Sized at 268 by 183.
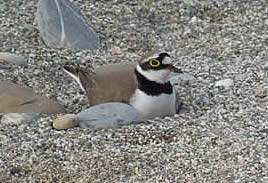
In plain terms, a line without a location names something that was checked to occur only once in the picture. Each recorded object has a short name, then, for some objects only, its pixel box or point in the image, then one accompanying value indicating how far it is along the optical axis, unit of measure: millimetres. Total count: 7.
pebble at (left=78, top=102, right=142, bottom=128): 10469
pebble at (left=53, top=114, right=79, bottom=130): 10375
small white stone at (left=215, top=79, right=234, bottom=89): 11836
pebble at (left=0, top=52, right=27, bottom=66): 12195
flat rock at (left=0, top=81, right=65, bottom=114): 10922
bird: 10820
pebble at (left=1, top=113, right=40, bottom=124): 10633
